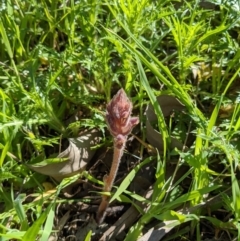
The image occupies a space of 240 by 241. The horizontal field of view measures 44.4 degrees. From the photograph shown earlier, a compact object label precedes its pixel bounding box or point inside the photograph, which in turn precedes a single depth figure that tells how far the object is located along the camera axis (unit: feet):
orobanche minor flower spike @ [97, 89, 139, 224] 0.90
